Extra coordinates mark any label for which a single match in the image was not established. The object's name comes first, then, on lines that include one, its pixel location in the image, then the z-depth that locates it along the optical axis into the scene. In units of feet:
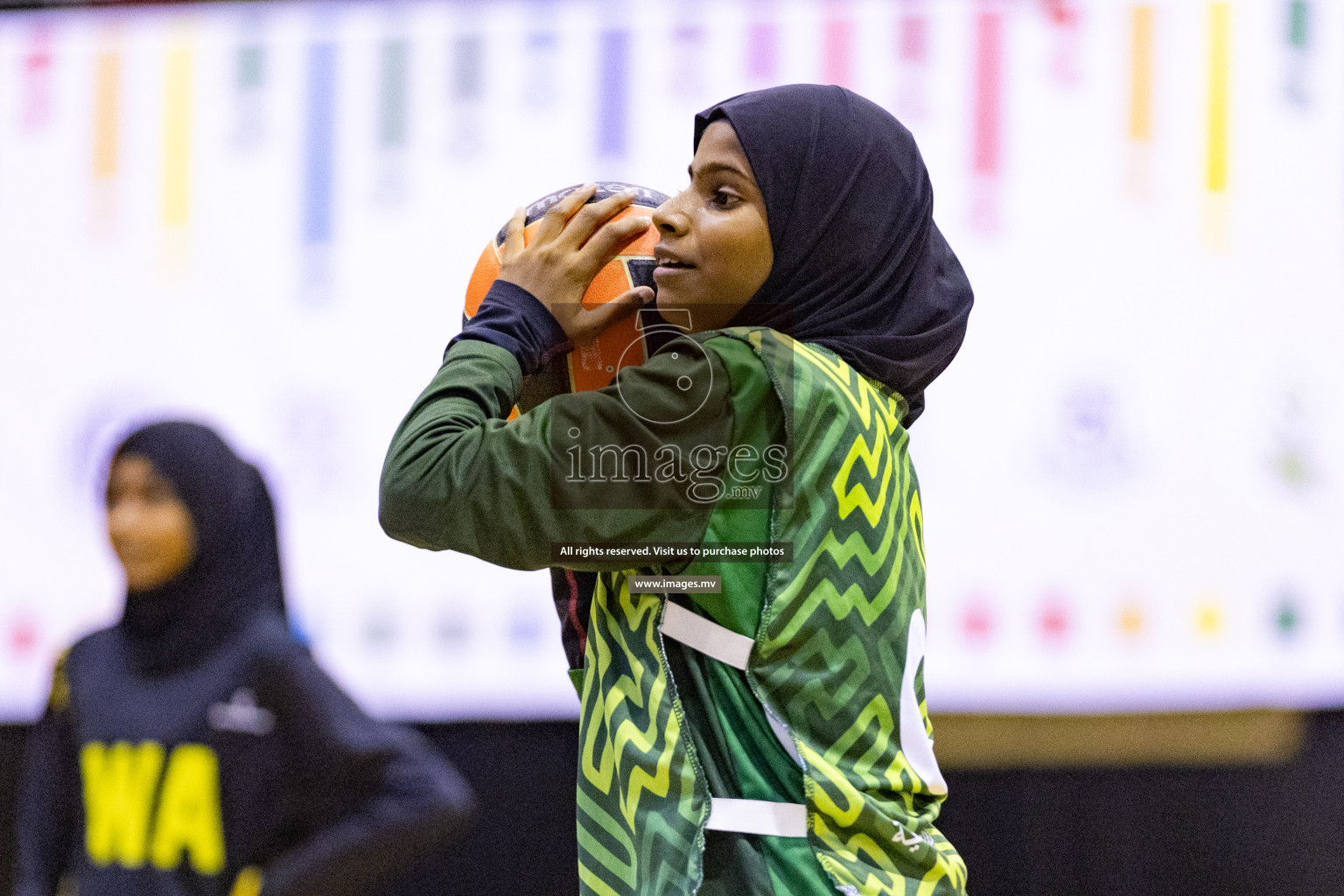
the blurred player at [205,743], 26.95
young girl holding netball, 24.27
